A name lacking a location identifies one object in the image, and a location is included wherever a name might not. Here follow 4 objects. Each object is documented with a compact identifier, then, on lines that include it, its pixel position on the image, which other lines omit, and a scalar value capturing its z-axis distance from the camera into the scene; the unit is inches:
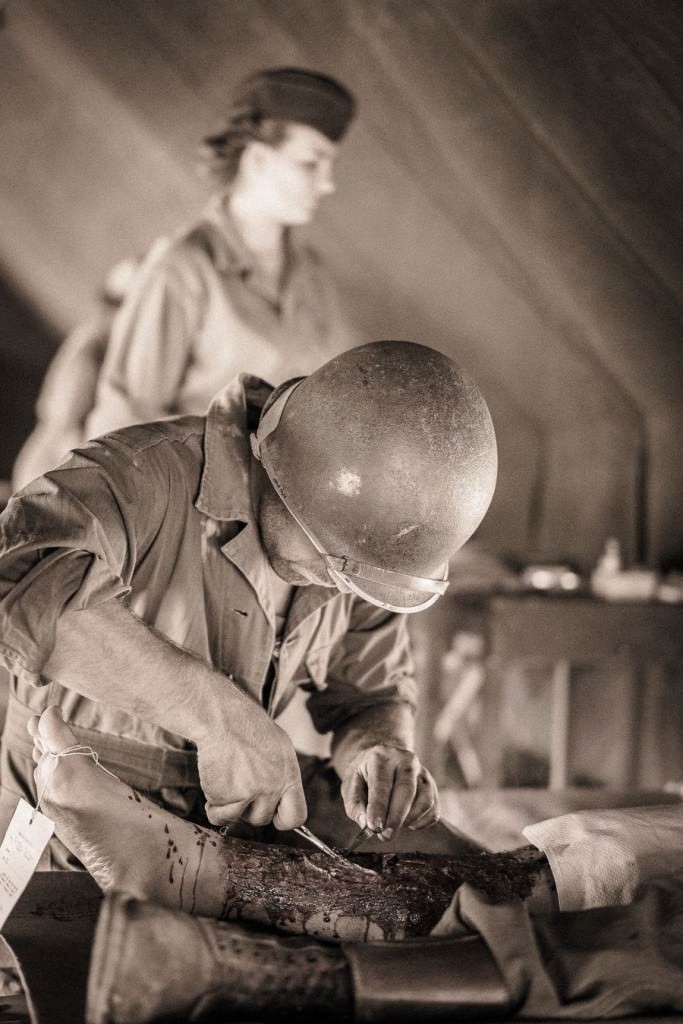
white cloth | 78.0
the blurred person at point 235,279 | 170.9
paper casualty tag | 66.1
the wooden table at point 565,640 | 174.1
